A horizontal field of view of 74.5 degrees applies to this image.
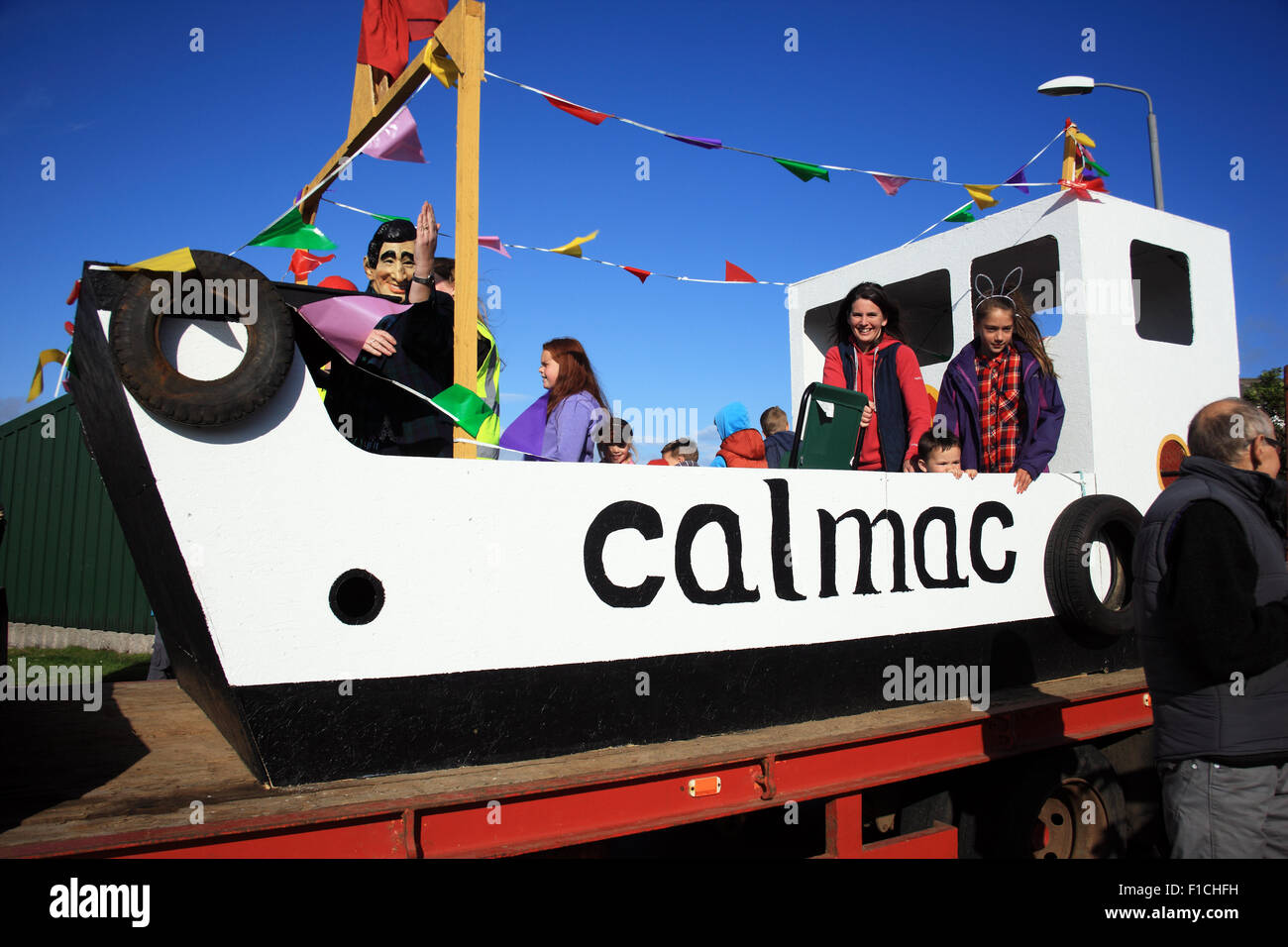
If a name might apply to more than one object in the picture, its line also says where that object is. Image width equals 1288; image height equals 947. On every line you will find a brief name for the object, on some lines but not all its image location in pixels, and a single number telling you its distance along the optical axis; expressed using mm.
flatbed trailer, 1980
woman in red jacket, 4066
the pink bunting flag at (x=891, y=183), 4887
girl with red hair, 3365
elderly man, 2195
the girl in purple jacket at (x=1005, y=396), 3902
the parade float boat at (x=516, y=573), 2148
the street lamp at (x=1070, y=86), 5148
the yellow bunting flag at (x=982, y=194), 5035
